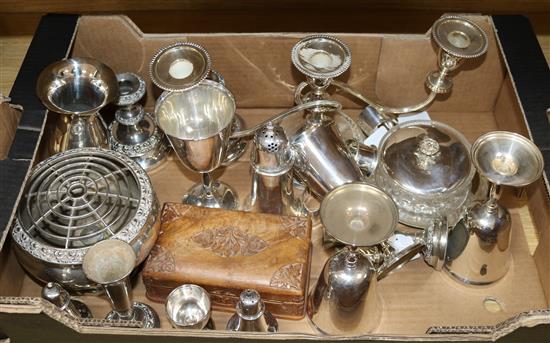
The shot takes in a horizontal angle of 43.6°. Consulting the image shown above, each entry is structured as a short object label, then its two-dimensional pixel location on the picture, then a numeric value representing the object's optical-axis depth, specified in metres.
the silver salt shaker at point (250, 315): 0.90
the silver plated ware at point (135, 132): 1.17
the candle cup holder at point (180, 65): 1.06
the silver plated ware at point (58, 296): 0.91
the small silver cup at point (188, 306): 0.93
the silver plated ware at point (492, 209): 0.94
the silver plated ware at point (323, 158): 1.08
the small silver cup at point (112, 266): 0.86
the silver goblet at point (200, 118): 0.97
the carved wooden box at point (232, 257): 0.97
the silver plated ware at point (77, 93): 1.09
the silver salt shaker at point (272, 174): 1.01
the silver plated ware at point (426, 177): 1.07
